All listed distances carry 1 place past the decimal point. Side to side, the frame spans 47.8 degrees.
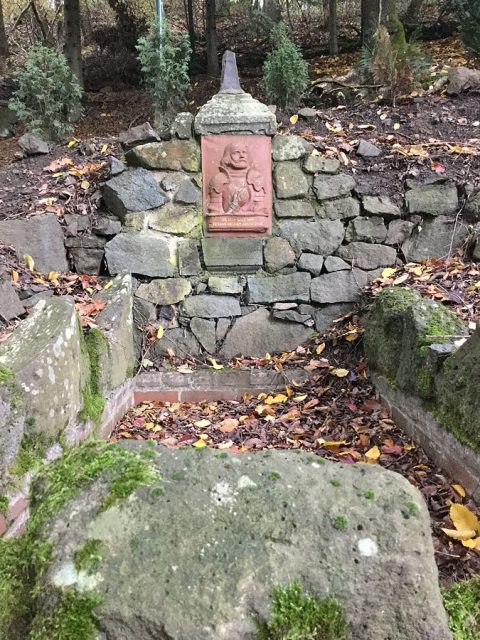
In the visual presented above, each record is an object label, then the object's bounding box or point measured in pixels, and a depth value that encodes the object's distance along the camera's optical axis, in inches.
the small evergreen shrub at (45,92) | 237.8
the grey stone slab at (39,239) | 180.4
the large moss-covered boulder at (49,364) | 105.2
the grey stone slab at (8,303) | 153.0
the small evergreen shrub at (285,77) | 239.6
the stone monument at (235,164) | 189.2
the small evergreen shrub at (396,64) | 236.7
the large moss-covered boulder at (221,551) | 43.1
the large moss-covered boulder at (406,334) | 123.5
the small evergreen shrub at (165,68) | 252.2
